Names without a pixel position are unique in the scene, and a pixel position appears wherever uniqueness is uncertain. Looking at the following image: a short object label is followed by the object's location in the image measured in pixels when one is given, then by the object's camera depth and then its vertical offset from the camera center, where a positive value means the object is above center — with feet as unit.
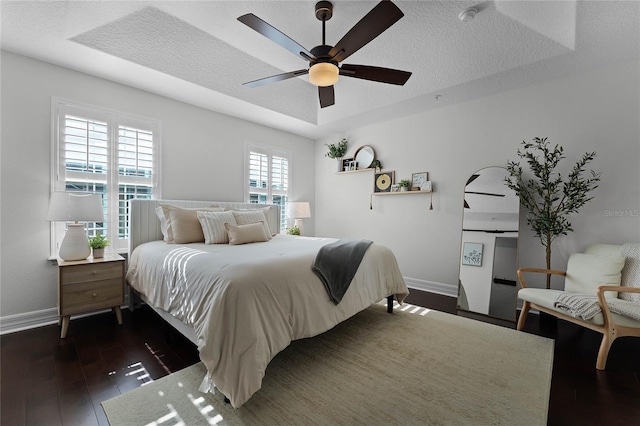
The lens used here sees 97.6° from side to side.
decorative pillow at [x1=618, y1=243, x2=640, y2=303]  8.32 -1.77
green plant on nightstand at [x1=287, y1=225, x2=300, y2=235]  15.97 -1.80
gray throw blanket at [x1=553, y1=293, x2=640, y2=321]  7.11 -2.56
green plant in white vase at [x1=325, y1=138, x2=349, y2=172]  17.02 +3.14
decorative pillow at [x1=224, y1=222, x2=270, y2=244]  10.14 -1.31
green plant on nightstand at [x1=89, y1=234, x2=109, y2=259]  9.30 -1.73
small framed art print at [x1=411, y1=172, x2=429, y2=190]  13.85 +1.27
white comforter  5.11 -2.28
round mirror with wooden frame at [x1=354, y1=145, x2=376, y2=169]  15.84 +2.63
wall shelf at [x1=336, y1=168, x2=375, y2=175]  15.89 +1.78
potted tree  9.71 +0.71
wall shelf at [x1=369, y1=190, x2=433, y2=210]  13.64 +0.50
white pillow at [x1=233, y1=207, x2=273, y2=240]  11.62 -0.81
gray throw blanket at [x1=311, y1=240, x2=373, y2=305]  7.20 -1.75
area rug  5.20 -3.98
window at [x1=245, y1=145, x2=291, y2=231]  15.37 +1.23
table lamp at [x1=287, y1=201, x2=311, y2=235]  16.40 -0.69
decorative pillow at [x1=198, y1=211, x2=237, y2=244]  10.16 -1.11
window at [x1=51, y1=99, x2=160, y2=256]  9.59 +1.27
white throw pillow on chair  8.54 -2.00
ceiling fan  6.01 +3.80
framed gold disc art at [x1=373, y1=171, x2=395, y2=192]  15.02 +1.17
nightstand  8.20 -2.88
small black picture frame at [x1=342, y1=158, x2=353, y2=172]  16.84 +2.27
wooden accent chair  7.13 -2.47
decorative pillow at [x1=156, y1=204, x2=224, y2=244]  10.09 -1.08
